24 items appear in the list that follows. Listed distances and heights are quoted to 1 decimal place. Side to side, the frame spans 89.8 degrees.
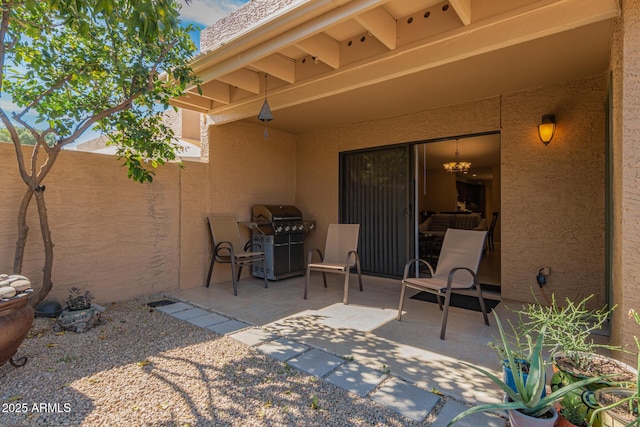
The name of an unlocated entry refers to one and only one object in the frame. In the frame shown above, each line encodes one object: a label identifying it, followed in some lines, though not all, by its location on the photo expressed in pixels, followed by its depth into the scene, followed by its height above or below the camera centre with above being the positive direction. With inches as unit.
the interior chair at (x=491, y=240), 386.0 -26.7
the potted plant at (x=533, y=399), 55.1 -32.5
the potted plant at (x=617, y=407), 53.2 -33.5
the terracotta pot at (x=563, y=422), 56.9 -36.8
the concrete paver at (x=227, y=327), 127.6 -45.4
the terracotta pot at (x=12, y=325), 86.6 -30.3
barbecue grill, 212.2 -14.6
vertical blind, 214.7 +8.9
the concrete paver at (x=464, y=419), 72.6 -46.9
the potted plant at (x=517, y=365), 69.9 -33.5
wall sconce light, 156.6 +44.0
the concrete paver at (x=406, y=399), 76.8 -46.5
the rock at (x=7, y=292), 89.2 -21.3
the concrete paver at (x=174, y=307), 154.2 -45.0
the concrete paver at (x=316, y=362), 96.4 -46.1
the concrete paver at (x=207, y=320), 136.9 -45.4
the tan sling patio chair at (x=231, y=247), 190.5 -20.2
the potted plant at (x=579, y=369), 60.1 -31.6
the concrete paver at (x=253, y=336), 117.0 -45.5
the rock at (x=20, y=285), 94.5 -20.4
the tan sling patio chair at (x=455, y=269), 128.4 -23.1
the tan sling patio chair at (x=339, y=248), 178.7 -19.1
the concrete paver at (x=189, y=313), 145.1 -45.3
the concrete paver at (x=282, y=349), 106.5 -45.8
